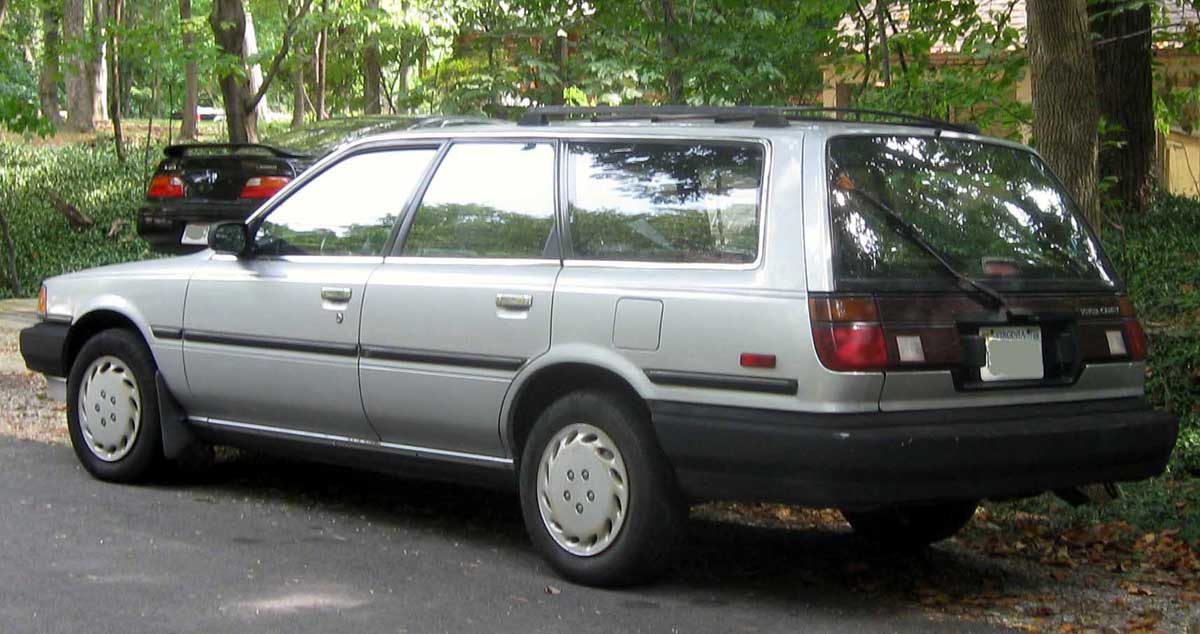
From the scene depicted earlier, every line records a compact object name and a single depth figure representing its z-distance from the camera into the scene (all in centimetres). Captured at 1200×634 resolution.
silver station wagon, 550
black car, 1547
